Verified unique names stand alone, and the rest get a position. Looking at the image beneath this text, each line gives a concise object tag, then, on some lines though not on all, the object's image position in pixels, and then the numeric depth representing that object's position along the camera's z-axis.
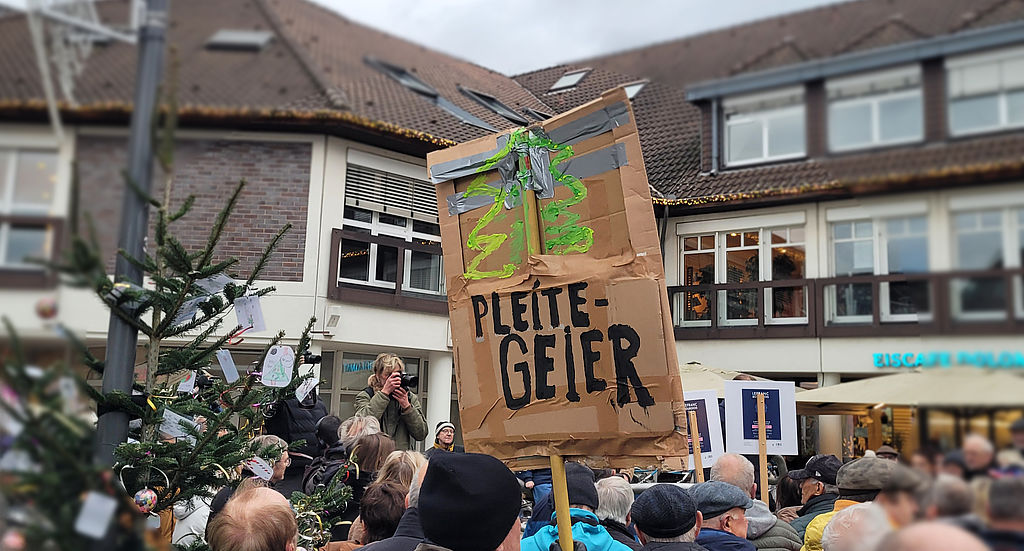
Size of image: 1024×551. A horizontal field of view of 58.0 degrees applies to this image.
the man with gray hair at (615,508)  4.33
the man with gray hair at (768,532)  4.26
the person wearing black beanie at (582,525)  3.70
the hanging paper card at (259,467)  3.41
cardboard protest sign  2.38
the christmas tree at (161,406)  0.95
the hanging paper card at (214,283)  2.77
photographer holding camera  6.21
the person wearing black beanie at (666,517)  3.54
